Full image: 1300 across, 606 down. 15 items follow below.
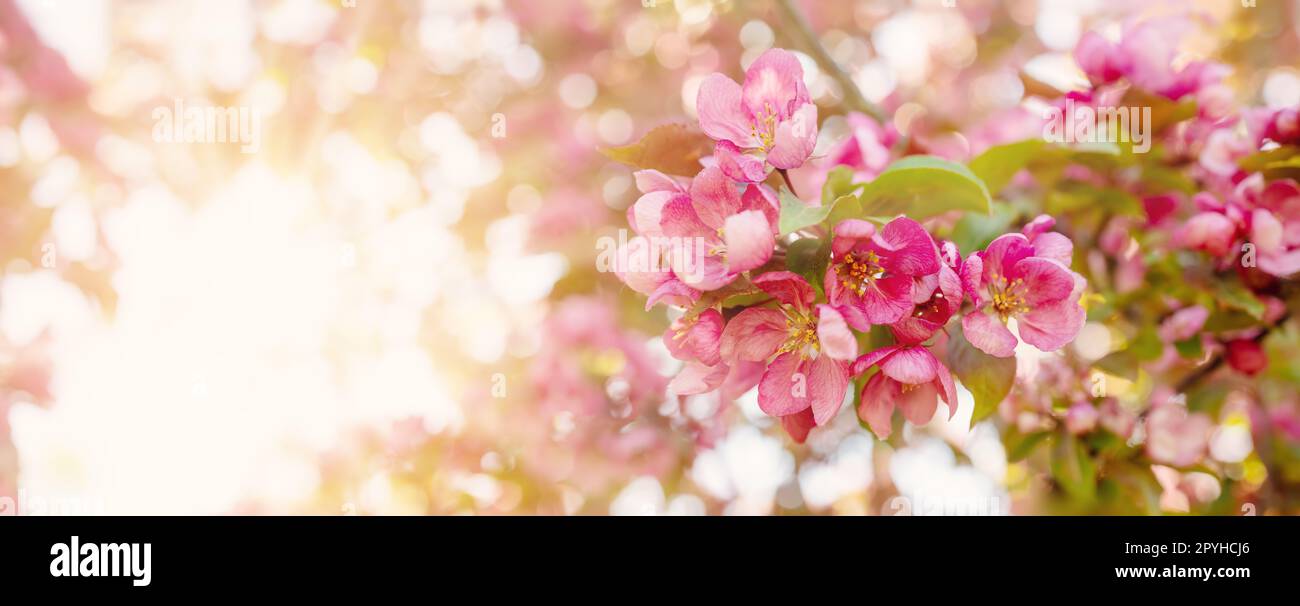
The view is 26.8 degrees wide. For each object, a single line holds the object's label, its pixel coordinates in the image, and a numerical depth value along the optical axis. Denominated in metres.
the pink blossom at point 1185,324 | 1.06
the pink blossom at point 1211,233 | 1.01
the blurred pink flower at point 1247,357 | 1.07
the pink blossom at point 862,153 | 1.01
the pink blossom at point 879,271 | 0.85
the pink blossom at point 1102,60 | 1.03
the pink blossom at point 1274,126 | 1.00
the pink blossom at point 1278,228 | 0.99
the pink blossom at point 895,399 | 0.89
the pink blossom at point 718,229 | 0.85
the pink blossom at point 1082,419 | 1.07
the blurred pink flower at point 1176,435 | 1.10
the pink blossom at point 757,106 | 0.88
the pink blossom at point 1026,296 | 0.86
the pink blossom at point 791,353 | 0.86
